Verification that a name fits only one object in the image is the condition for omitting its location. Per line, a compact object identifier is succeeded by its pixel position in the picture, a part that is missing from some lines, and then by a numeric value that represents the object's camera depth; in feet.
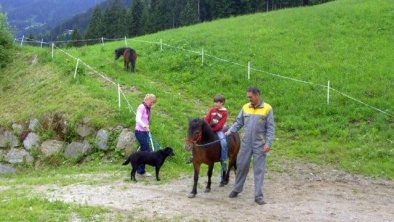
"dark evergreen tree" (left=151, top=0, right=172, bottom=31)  249.34
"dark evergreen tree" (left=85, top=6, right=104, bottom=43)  248.22
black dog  42.11
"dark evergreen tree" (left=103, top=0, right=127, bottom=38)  245.88
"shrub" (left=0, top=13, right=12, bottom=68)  93.62
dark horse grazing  84.33
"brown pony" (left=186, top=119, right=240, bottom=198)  34.86
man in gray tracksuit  34.55
